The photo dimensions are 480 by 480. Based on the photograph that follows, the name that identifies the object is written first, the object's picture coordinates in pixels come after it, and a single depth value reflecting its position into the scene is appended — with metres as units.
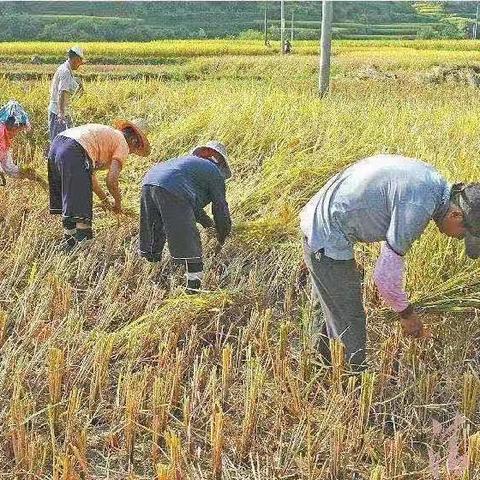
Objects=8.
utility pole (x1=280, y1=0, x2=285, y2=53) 33.37
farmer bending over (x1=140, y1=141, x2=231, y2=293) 3.77
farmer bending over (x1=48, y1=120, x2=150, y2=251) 4.43
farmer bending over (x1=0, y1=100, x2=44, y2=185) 4.76
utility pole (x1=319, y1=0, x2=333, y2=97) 9.27
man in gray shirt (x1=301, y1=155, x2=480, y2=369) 2.39
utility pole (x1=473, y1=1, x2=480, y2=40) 53.05
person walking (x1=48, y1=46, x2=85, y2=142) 6.62
